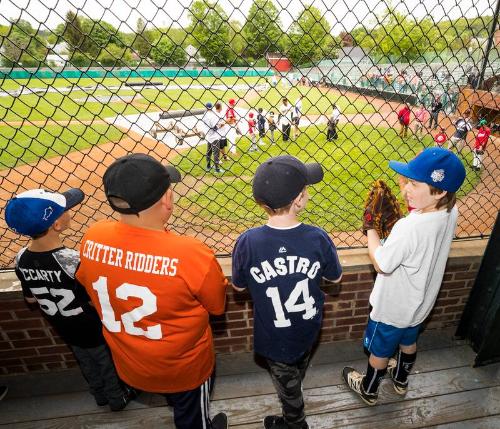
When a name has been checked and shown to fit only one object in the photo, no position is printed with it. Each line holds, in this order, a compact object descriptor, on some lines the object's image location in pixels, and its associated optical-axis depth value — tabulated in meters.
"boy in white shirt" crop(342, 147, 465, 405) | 1.78
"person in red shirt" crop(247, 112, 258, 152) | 11.27
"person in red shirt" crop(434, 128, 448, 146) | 8.41
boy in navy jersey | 1.62
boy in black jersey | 1.70
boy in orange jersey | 1.44
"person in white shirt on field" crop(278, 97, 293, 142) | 10.38
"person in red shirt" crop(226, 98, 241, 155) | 10.85
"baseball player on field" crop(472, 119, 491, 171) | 8.27
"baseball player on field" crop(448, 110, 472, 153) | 8.81
